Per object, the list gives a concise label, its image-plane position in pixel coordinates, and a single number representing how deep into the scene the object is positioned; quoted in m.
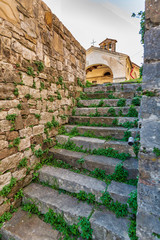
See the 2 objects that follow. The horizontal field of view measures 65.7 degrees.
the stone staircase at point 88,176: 1.63
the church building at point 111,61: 10.20
